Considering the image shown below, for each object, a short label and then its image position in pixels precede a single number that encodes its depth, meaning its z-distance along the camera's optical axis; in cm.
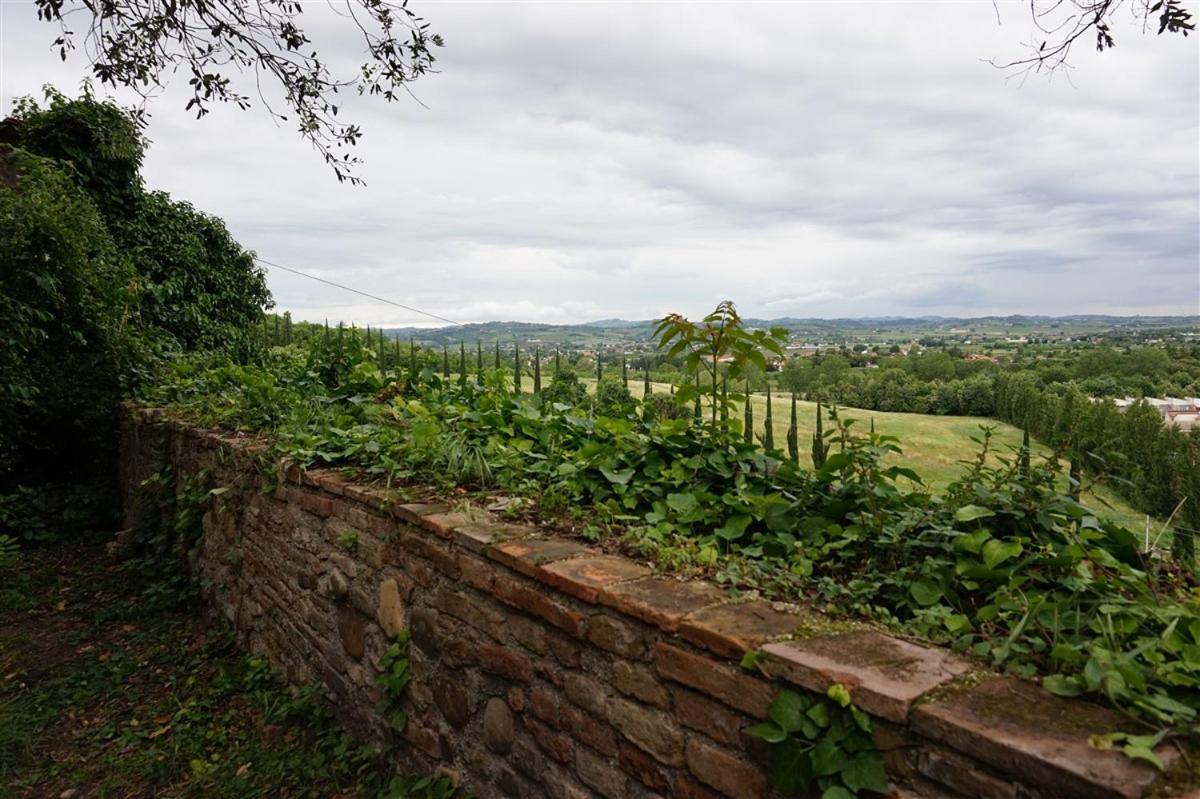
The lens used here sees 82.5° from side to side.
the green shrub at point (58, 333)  567
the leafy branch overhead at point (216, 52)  380
